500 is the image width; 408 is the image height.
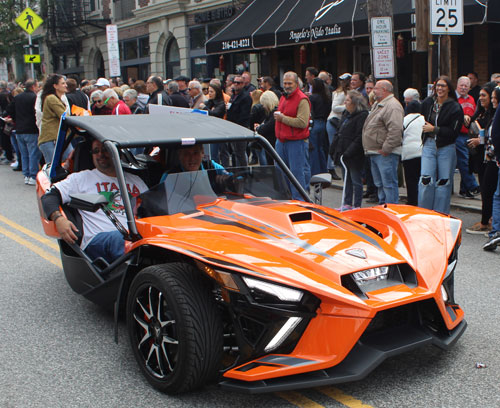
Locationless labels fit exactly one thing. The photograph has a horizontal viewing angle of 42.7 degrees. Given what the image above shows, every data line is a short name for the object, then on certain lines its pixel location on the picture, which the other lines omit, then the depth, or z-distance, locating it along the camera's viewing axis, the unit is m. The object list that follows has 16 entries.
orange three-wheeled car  3.11
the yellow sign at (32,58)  21.11
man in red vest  9.04
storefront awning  13.09
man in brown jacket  8.27
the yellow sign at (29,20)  19.86
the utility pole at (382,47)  10.20
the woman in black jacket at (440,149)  7.88
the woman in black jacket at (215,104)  11.74
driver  4.76
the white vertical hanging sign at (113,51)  17.69
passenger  4.70
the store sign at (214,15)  22.20
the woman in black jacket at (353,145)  8.91
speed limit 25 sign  8.98
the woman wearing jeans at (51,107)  10.88
